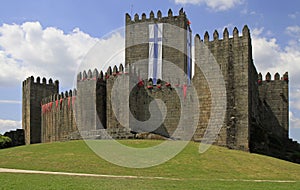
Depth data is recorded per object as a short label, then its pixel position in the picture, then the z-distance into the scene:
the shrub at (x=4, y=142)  50.15
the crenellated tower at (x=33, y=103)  60.31
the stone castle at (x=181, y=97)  33.88
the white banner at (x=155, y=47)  49.69
